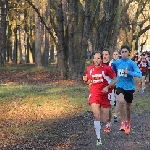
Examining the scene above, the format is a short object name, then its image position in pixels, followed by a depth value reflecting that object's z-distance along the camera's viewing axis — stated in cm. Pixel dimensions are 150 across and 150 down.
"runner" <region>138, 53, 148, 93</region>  2548
